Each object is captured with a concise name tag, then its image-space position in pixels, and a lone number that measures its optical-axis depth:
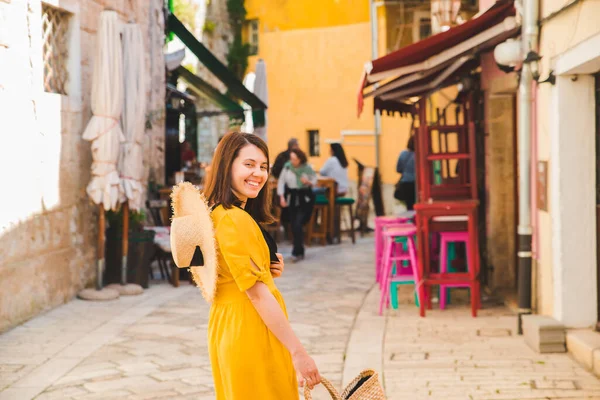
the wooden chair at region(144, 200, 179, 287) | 10.53
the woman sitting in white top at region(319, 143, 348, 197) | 16.03
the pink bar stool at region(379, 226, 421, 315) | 8.42
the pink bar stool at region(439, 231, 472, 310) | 8.49
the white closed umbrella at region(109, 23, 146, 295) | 9.84
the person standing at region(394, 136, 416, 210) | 13.36
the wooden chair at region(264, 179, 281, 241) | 15.16
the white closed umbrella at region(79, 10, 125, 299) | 9.49
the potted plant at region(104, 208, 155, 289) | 10.05
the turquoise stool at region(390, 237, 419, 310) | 8.68
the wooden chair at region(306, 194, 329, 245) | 15.41
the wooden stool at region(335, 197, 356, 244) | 15.88
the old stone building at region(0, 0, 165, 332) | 7.95
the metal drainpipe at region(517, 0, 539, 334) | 7.18
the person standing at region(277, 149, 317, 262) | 13.30
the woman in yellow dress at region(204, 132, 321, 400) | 3.05
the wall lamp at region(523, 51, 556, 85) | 7.07
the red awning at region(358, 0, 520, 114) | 7.66
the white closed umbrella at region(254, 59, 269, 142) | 17.73
